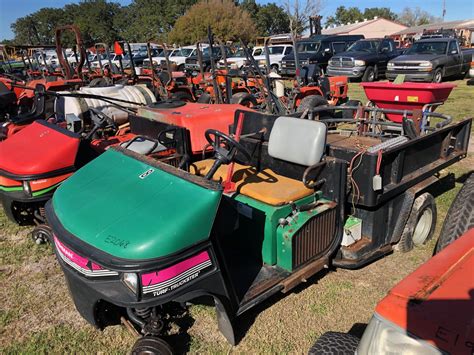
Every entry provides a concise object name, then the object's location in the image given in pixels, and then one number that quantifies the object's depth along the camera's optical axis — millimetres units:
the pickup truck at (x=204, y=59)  17094
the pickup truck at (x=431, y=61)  13958
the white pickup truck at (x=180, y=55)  21375
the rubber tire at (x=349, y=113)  6849
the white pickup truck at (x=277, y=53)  18578
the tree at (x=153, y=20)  57344
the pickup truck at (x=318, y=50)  16766
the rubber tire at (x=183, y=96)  8895
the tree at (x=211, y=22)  42625
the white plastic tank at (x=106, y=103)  5629
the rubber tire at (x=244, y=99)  7809
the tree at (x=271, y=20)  66438
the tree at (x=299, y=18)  31206
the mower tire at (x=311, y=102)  7162
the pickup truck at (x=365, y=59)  15023
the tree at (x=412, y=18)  98625
